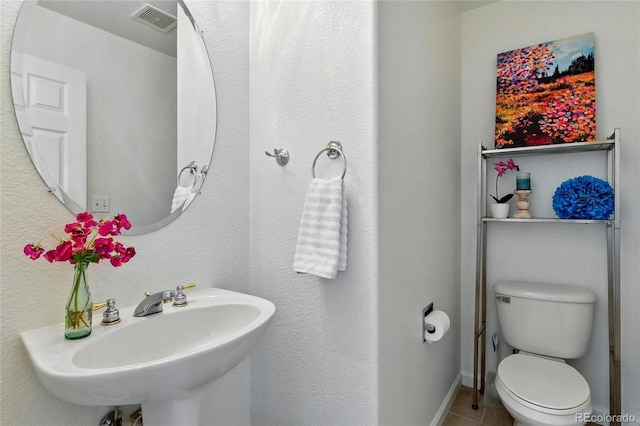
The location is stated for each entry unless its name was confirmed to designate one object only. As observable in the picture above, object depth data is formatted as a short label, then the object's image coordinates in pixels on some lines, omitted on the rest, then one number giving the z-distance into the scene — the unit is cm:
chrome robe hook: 128
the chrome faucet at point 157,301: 92
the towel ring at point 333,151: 110
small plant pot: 178
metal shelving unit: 146
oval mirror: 84
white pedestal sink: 63
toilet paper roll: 140
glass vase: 79
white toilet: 127
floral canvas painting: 166
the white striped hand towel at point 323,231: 104
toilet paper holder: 141
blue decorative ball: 148
